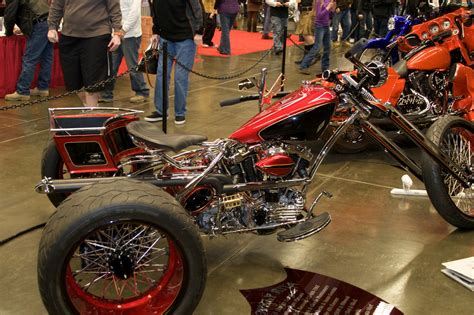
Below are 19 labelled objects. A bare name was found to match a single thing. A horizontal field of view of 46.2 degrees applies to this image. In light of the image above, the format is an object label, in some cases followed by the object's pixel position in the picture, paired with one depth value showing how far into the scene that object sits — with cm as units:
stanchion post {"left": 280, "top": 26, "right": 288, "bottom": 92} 729
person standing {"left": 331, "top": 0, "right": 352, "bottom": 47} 1332
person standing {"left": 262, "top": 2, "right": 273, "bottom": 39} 1465
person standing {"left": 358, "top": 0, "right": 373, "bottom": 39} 1308
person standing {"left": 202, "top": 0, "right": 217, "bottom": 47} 1205
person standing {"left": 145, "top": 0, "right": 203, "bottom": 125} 589
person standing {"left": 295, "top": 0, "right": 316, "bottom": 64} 1028
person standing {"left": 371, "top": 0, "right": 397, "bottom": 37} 1030
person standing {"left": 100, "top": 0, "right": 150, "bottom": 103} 687
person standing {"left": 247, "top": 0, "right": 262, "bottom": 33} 1564
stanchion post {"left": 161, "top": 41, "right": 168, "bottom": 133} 512
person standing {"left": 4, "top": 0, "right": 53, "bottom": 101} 688
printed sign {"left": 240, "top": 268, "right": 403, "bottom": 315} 285
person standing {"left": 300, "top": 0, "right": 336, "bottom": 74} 898
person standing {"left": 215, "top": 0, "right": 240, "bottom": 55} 1170
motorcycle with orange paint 519
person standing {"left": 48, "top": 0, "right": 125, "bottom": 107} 512
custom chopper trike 241
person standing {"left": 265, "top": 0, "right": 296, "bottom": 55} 1100
